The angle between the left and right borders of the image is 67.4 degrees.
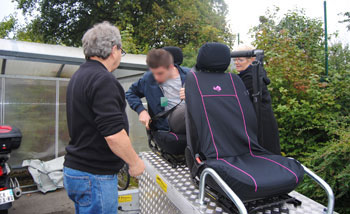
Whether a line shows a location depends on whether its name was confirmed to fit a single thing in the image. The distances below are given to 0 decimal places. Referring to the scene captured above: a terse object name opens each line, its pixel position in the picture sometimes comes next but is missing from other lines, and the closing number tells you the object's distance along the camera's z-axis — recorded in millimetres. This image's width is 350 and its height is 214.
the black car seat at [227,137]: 1545
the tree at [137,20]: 12320
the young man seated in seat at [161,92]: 2316
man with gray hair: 1530
